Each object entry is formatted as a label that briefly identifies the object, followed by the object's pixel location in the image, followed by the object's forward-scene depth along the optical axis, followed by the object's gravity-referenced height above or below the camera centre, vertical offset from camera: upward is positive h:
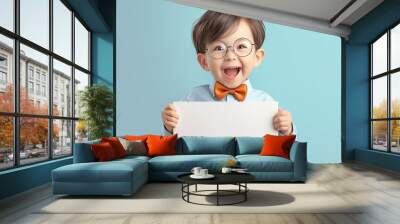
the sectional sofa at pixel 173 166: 4.80 -0.73
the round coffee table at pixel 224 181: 4.41 -0.76
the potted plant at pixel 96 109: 7.64 +0.09
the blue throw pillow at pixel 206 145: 6.77 -0.55
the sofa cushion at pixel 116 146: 5.95 -0.49
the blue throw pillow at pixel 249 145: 6.77 -0.55
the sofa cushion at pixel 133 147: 6.52 -0.56
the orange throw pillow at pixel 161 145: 6.59 -0.53
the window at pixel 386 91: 7.94 +0.47
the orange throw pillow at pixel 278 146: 6.30 -0.52
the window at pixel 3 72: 4.80 +0.52
